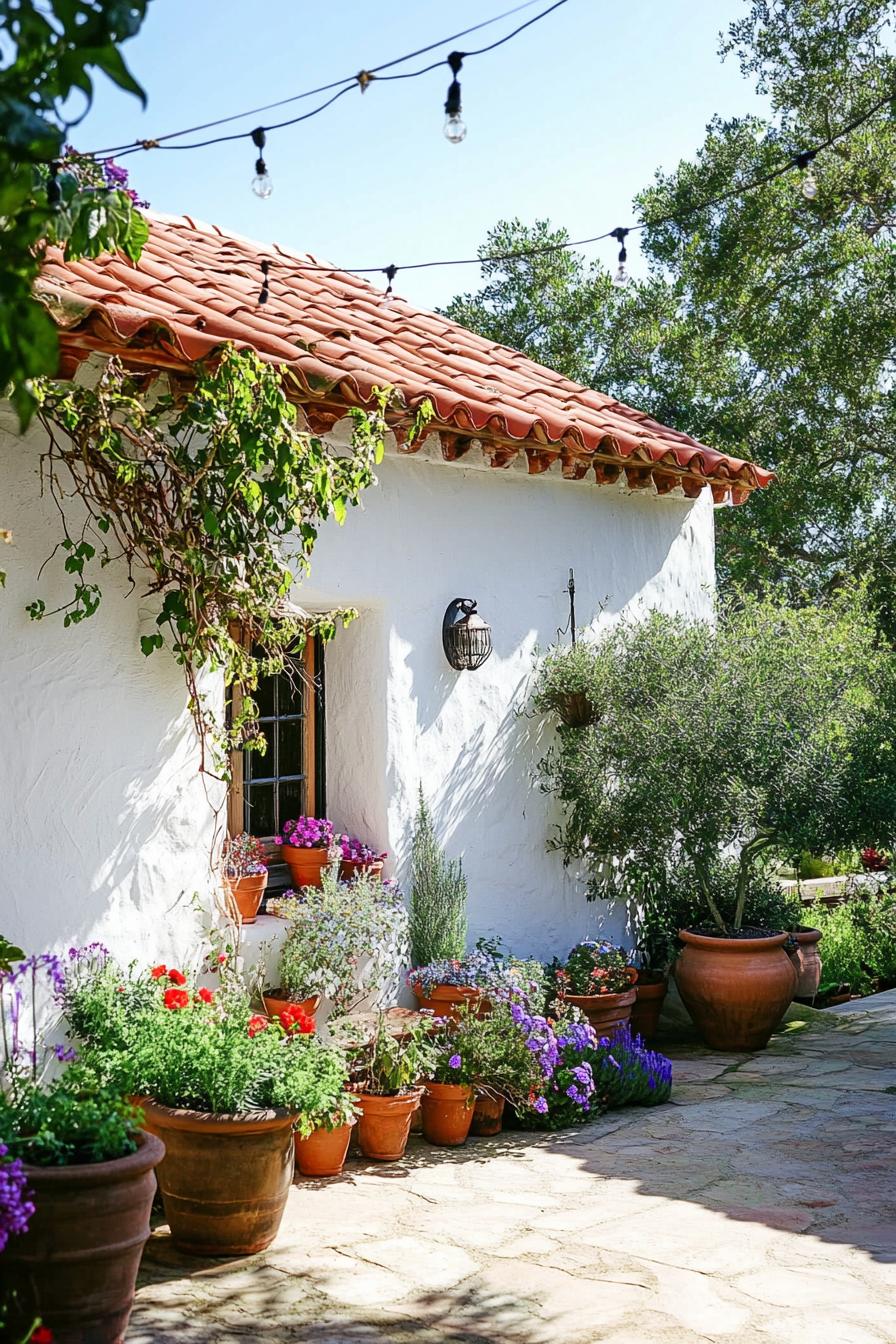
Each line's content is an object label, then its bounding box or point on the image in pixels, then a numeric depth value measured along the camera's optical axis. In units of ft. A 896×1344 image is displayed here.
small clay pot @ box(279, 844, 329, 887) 21.56
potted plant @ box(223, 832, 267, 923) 19.74
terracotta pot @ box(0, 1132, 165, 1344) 11.29
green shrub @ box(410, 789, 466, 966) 21.61
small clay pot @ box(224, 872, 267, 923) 19.86
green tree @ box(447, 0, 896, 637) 44.42
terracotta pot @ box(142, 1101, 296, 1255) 14.33
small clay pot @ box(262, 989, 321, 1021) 19.19
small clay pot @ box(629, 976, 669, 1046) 25.48
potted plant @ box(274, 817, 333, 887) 21.56
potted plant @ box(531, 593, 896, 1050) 23.29
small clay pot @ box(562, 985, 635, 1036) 22.40
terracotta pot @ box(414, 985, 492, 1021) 20.62
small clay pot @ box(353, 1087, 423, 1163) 18.03
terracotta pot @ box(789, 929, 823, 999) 27.91
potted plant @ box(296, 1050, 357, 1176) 15.11
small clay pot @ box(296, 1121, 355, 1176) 17.33
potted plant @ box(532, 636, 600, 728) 24.20
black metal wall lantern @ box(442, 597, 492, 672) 22.63
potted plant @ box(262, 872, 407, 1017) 19.43
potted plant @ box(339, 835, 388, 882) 21.54
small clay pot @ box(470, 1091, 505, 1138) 19.71
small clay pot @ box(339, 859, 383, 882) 21.53
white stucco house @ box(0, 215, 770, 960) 16.58
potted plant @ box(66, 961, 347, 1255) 14.37
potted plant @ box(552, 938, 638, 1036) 22.52
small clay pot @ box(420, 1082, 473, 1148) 18.99
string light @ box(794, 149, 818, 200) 16.61
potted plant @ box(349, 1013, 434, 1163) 18.08
